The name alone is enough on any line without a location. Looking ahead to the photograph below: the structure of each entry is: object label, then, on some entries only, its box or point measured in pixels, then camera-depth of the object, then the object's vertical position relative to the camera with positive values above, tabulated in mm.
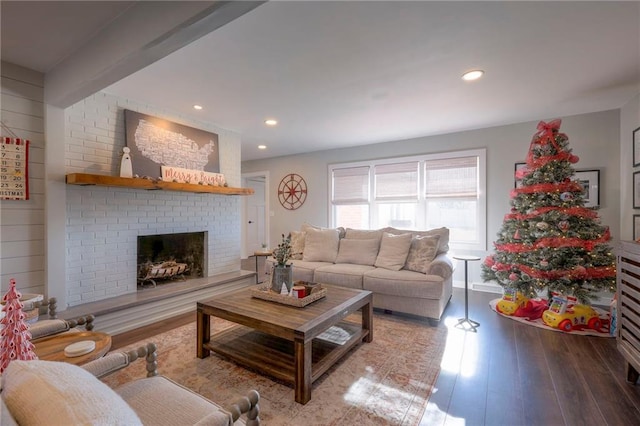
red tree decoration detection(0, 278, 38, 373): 1100 -497
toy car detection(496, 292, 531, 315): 3152 -1051
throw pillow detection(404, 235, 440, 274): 3248 -503
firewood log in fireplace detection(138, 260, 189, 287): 3410 -752
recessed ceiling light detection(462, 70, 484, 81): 2447 +1202
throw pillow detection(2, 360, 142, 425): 633 -449
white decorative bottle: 2924 +483
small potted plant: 2400 -515
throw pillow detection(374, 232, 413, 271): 3414 -514
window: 4266 +278
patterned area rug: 1652 -1187
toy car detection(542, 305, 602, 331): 2748 -1058
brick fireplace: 2705 +4
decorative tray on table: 2203 -698
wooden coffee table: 1784 -980
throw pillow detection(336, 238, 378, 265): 3680 -545
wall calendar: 2256 +349
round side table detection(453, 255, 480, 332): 2818 -1147
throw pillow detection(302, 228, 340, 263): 3947 -497
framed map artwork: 3132 +807
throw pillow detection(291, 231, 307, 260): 4160 -498
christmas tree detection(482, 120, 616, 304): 2826 -268
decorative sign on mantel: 3359 +446
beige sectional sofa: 2992 -666
